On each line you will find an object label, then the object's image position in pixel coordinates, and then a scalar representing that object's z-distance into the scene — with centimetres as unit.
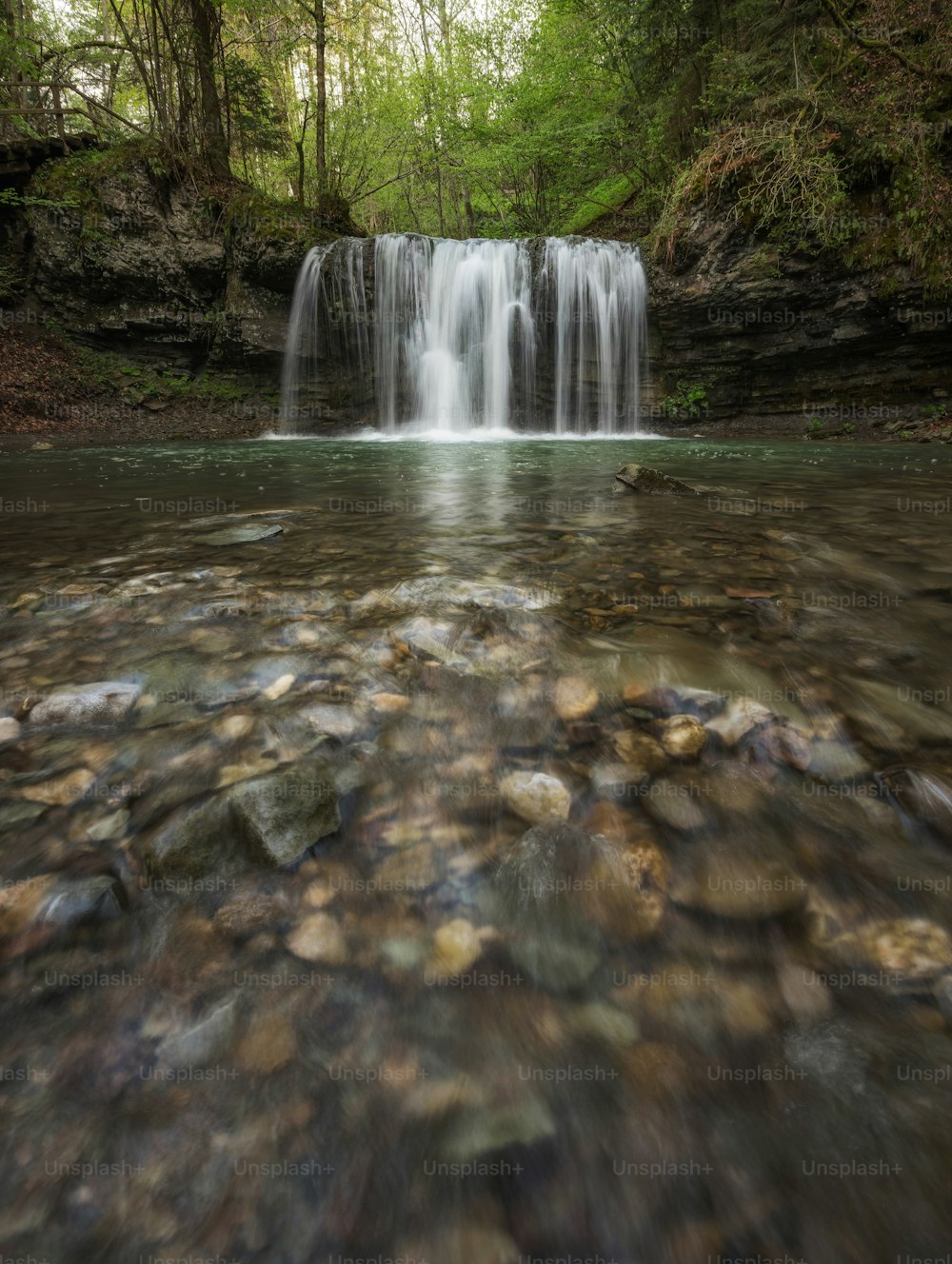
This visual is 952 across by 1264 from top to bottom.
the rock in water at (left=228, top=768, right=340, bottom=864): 112
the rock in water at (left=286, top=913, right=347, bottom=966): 95
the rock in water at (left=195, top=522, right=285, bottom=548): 330
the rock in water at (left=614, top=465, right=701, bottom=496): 480
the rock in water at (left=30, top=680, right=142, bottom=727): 152
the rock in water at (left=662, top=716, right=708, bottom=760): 140
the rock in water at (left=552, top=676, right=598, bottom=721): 155
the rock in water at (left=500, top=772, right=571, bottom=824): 125
